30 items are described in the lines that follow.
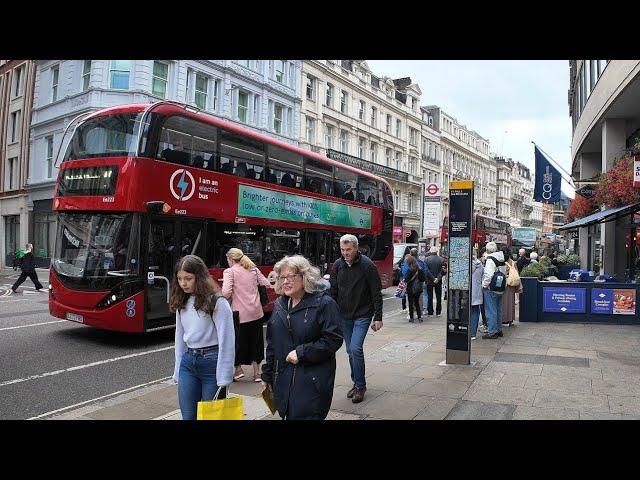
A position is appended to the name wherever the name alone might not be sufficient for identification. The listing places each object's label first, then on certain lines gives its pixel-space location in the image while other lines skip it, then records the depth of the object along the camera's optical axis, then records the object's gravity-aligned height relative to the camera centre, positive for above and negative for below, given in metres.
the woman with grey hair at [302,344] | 3.46 -0.61
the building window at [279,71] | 35.03 +12.30
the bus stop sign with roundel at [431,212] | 15.77 +1.39
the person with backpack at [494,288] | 9.84 -0.53
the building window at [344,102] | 43.22 +12.67
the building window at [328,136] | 40.78 +9.36
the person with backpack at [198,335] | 3.89 -0.63
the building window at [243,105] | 31.97 +9.02
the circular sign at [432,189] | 15.91 +2.13
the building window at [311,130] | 38.84 +9.28
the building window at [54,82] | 29.05 +9.17
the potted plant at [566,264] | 20.58 -0.06
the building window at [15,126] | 33.12 +7.58
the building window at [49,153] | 29.93 +5.30
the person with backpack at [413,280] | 12.50 -0.56
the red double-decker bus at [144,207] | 8.90 +0.77
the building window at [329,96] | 41.06 +12.55
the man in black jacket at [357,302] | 5.84 -0.53
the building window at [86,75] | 25.81 +8.57
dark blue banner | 18.36 +2.90
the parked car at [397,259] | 24.08 -0.10
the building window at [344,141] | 43.06 +9.47
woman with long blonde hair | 6.65 -0.64
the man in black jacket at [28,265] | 17.99 -0.74
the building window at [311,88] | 38.80 +12.40
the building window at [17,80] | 33.60 +10.56
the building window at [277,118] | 35.16 +9.18
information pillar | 7.57 -0.29
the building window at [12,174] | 33.12 +4.48
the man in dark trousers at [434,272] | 13.93 -0.37
